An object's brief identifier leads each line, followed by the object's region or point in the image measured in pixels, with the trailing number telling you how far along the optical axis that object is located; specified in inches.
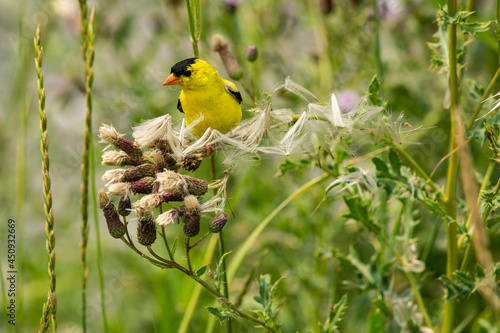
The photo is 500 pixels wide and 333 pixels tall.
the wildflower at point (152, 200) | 145.3
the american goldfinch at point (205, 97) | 147.8
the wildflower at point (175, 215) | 145.5
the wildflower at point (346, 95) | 154.0
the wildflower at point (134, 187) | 145.7
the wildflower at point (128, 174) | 146.0
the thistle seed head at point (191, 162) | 146.4
